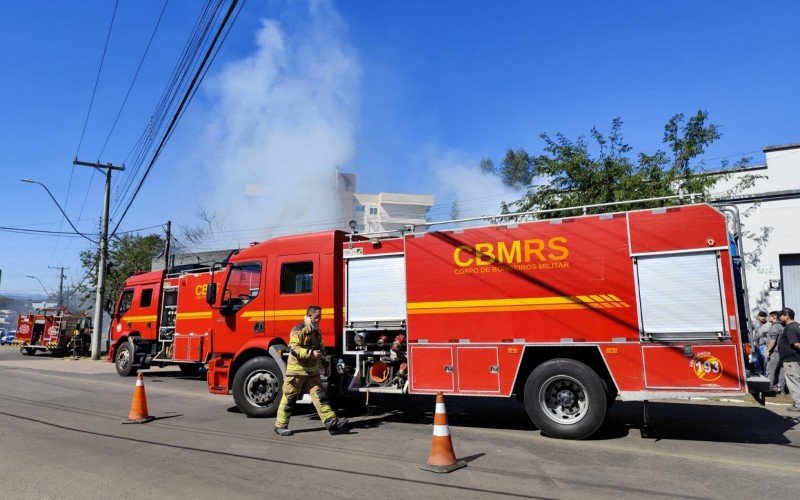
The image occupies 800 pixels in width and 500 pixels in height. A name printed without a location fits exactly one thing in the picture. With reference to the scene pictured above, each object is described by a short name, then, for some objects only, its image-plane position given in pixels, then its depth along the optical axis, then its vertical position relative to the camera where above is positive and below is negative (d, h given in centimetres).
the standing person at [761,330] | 1184 -22
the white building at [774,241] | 1376 +222
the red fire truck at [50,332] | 2581 -8
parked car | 4383 -65
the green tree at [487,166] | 7496 +2384
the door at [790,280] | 1378 +113
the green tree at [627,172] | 1367 +430
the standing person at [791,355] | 866 -59
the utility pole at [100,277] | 2331 +251
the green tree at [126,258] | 3216 +465
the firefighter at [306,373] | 687 -64
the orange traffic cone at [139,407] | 782 -123
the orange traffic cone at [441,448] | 519 -129
